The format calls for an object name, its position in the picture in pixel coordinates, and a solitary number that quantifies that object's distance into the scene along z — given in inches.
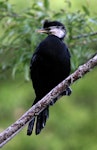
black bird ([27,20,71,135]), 285.5
